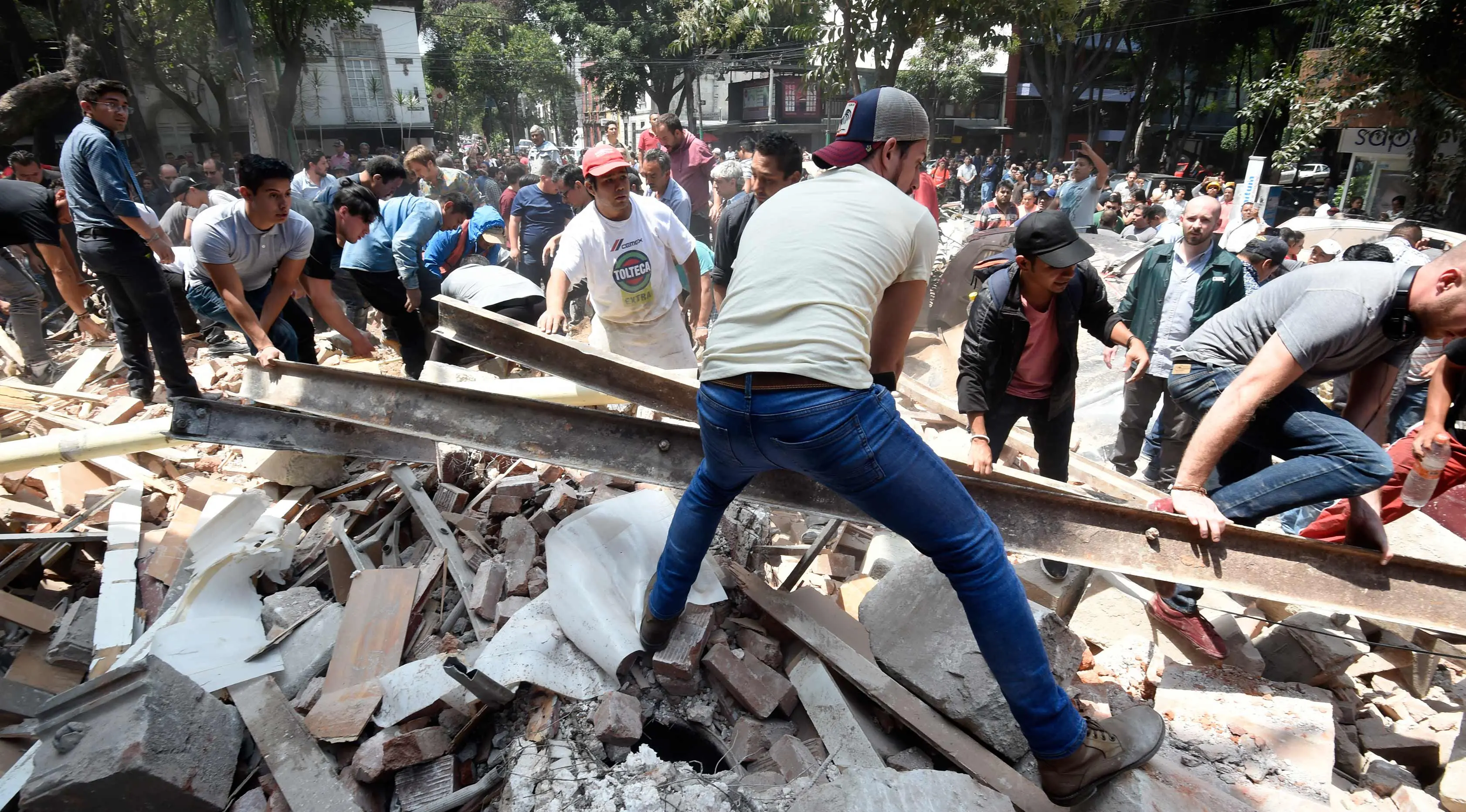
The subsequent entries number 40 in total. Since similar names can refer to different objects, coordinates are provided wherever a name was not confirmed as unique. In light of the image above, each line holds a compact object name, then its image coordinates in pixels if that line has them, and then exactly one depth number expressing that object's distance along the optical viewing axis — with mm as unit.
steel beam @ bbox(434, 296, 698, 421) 2789
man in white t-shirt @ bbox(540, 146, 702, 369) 3742
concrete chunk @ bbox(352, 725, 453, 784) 2084
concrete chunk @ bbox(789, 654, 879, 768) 2129
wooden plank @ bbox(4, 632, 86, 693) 2676
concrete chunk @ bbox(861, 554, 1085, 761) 2141
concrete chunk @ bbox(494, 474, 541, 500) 3287
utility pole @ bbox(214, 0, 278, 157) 7504
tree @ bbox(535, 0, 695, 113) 33406
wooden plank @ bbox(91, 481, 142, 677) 2742
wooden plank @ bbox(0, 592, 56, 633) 2850
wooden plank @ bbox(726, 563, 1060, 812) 2047
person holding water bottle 2953
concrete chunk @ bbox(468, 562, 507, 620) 2623
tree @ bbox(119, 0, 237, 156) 19828
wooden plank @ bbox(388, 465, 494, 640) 2621
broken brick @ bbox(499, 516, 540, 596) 2734
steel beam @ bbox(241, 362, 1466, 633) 2307
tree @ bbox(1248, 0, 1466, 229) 12547
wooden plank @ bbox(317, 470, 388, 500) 3502
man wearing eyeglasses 4305
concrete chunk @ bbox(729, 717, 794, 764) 2186
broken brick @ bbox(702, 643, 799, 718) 2266
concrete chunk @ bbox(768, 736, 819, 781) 2105
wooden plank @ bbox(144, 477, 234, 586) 3070
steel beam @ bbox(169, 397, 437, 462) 2740
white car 21328
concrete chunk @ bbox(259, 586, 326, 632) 2750
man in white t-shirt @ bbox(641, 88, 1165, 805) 1738
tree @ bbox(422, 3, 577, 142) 41844
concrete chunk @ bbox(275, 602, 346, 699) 2533
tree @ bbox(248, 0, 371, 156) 20797
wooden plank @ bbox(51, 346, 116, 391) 5781
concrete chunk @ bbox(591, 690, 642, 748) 2107
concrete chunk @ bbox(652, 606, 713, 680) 2277
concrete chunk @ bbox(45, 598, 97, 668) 2727
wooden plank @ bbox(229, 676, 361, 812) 2064
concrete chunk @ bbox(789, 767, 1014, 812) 1727
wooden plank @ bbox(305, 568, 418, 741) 2248
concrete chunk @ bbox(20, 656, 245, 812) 1909
